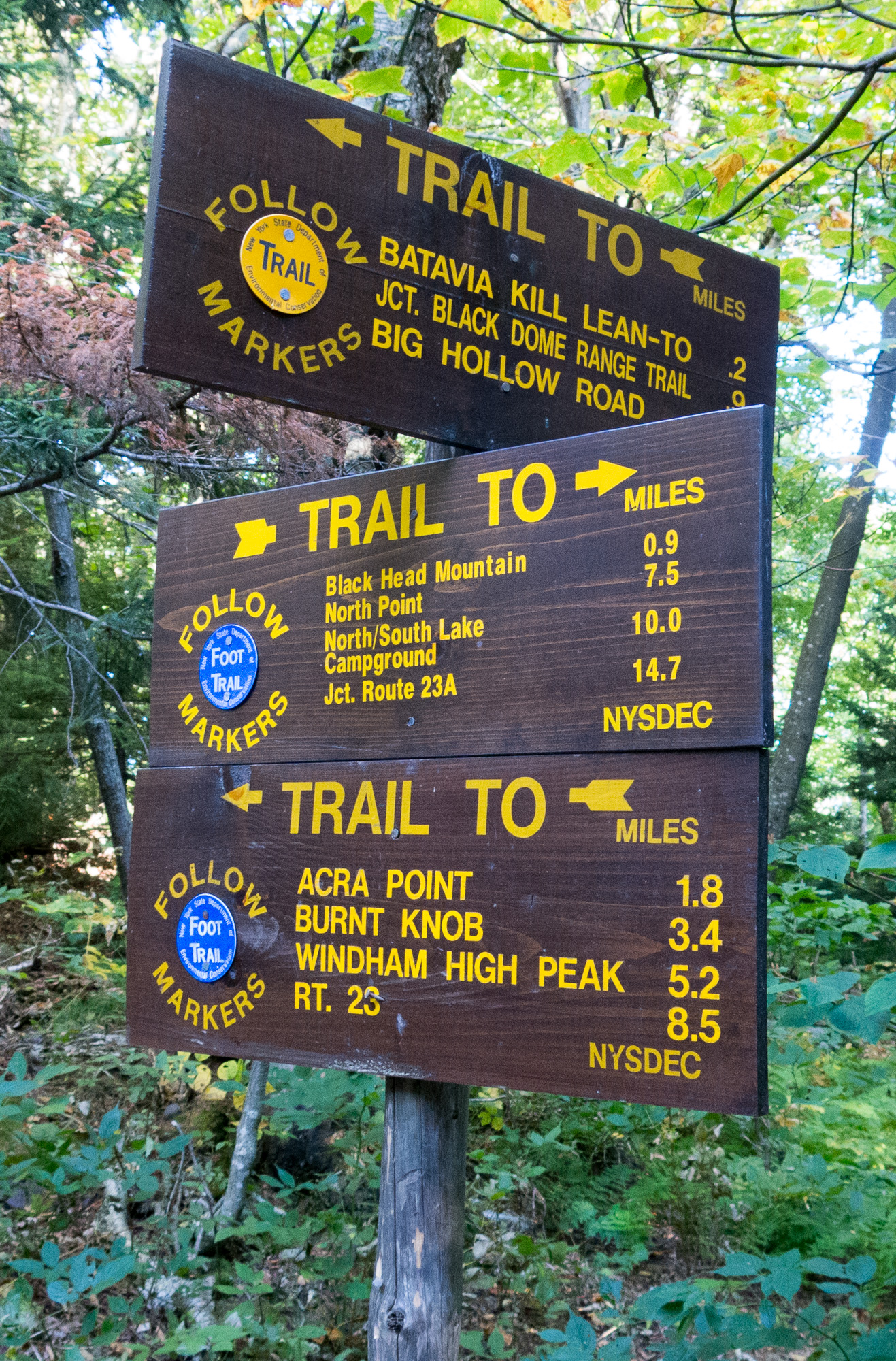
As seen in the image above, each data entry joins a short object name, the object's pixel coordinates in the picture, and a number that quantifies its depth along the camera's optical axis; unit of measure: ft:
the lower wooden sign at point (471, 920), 4.37
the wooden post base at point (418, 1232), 5.58
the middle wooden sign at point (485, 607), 4.59
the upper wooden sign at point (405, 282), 4.81
